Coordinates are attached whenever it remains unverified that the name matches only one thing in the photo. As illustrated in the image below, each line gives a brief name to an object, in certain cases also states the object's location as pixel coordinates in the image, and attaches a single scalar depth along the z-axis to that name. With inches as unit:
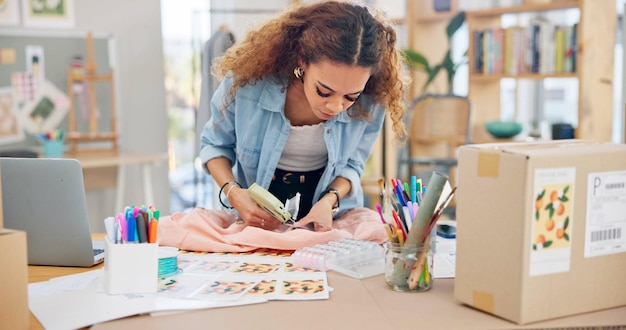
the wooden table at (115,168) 134.8
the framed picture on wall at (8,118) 139.8
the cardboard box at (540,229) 39.9
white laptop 52.6
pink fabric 56.2
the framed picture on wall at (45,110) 143.3
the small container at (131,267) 45.3
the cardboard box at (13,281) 40.0
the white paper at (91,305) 41.4
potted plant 165.3
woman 64.6
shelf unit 139.8
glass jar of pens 46.1
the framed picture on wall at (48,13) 143.0
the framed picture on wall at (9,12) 140.2
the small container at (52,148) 134.8
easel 143.4
